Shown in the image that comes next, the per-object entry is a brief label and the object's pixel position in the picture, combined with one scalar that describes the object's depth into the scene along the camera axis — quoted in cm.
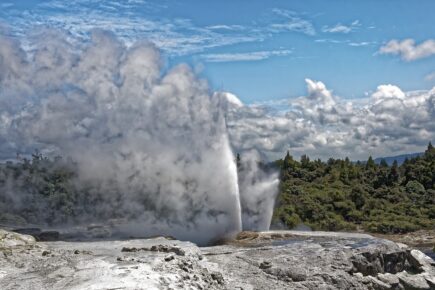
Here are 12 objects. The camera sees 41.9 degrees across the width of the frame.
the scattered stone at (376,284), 1778
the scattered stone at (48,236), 2309
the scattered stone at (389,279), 1856
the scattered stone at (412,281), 1920
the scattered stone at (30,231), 2412
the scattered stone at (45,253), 1604
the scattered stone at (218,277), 1445
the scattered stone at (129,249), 1597
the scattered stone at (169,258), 1416
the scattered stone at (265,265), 1636
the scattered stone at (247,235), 2328
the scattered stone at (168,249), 1524
